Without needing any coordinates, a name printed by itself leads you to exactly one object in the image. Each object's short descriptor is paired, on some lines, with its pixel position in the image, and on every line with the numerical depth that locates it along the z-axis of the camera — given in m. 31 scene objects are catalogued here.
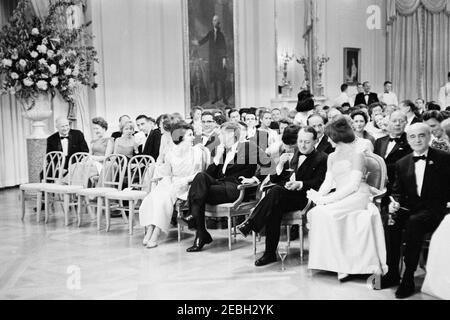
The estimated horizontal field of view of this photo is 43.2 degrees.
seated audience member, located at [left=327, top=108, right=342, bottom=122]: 7.79
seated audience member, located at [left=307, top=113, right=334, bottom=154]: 6.35
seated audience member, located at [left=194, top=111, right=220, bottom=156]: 7.30
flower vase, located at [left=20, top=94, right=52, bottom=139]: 9.16
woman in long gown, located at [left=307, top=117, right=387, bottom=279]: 4.76
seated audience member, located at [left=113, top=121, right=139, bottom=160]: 8.18
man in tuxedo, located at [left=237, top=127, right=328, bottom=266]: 5.41
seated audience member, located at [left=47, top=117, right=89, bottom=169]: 8.58
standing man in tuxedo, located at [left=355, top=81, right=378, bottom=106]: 13.48
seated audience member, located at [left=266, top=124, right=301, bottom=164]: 6.10
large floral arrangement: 8.65
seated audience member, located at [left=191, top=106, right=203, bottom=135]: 8.58
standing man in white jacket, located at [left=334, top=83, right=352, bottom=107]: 14.06
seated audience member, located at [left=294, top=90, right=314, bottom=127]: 8.67
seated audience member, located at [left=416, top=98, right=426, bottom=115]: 12.39
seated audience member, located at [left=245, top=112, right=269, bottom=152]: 7.73
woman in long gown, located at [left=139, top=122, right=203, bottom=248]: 6.35
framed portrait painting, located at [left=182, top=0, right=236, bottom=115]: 12.76
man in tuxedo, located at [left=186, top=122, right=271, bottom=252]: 6.09
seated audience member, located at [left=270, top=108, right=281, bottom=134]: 9.10
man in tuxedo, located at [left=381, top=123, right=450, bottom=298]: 4.41
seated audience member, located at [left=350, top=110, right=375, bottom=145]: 6.50
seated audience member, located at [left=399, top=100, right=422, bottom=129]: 7.22
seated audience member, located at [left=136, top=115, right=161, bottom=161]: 8.23
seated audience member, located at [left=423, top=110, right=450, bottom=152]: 5.34
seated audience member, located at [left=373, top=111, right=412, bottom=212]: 5.55
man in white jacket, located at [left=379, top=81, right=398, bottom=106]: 13.86
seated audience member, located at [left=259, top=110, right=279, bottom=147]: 8.23
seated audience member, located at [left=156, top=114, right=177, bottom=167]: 7.15
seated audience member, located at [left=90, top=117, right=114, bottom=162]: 8.67
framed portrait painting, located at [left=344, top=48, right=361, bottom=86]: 16.52
